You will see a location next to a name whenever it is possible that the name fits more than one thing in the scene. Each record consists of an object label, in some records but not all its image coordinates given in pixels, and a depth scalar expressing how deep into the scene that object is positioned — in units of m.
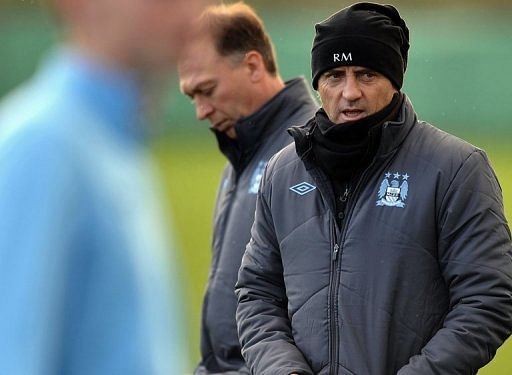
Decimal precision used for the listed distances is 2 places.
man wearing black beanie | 16.04
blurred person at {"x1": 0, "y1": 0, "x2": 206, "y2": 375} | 11.73
